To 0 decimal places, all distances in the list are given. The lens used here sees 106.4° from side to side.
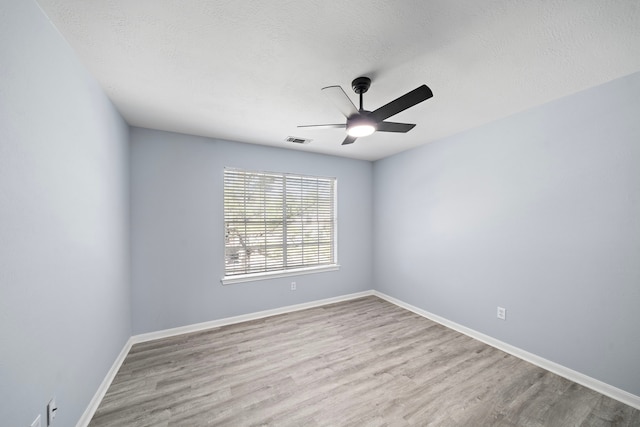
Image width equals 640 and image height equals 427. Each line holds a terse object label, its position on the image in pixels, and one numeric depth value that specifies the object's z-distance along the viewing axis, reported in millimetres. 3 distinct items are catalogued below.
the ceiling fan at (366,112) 1617
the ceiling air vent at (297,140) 3305
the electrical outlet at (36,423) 1174
